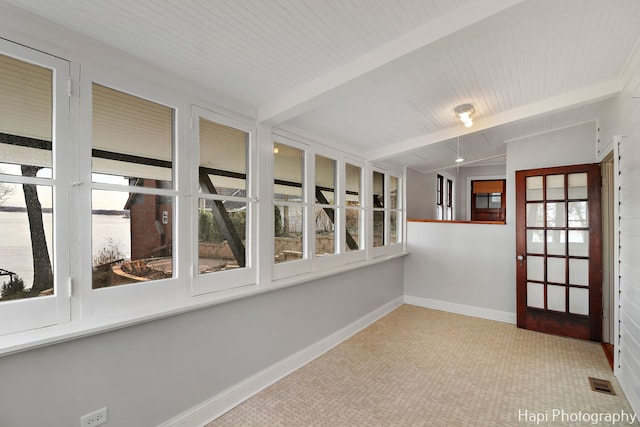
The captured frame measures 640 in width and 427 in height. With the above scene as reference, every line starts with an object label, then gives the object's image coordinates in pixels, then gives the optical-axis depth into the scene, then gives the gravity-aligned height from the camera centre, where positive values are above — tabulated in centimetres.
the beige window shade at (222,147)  217 +48
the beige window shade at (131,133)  168 +46
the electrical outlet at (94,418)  155 -102
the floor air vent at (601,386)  245 -138
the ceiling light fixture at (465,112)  282 +92
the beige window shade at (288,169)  275 +41
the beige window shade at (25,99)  140 +53
